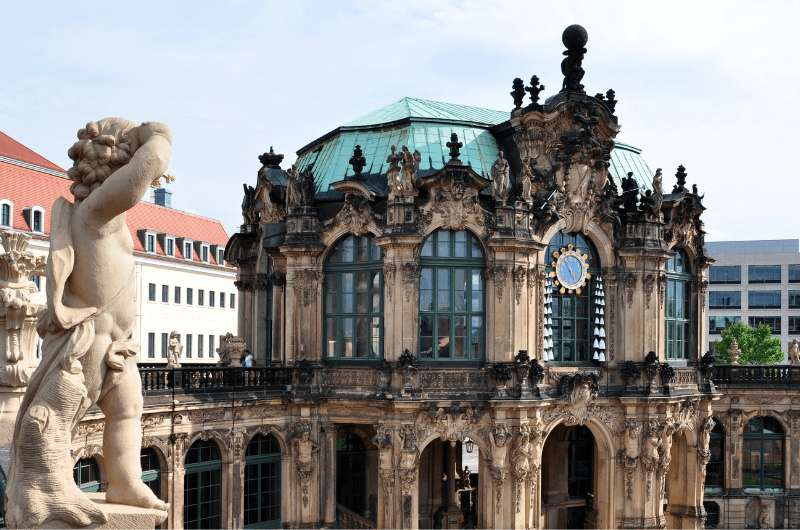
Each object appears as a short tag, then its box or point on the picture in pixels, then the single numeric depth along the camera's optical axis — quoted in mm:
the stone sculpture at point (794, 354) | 44812
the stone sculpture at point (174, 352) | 32638
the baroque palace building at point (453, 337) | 33656
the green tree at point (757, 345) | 86062
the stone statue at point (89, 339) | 10070
